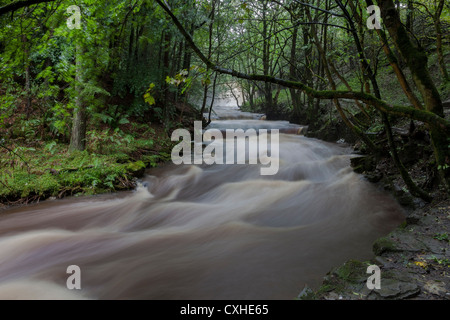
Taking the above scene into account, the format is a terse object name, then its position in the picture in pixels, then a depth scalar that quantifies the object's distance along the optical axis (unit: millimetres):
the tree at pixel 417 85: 3047
